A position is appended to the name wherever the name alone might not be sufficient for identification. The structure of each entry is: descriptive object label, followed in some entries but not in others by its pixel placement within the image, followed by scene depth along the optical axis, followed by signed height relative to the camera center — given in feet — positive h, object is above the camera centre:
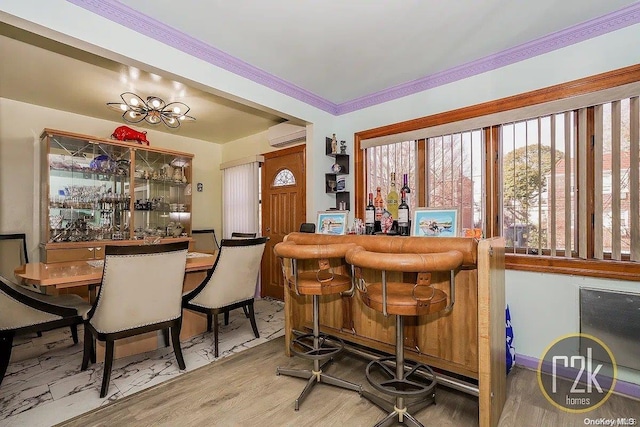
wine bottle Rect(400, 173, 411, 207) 6.94 +0.58
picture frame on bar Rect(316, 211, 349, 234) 8.09 -0.24
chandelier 9.95 +3.59
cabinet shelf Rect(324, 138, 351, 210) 11.93 +1.42
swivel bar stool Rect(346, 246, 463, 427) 4.78 -1.50
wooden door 13.74 +0.57
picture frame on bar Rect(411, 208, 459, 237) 6.25 -0.20
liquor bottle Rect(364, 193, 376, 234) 7.79 -0.13
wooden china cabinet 11.68 +0.89
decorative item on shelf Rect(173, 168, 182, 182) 15.14 +2.01
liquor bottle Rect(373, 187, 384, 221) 7.82 +0.17
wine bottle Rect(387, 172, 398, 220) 7.86 +0.28
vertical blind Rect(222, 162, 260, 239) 15.60 +0.84
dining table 6.91 -1.57
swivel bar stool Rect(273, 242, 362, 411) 6.18 -1.54
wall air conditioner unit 13.11 +3.66
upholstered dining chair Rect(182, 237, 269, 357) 8.50 -1.97
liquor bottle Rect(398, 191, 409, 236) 7.05 -0.14
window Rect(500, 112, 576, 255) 7.48 +0.76
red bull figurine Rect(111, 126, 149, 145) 13.06 +3.56
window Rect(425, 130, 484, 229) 8.89 +1.24
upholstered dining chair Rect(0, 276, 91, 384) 6.72 -2.43
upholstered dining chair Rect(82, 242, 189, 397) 6.42 -1.81
